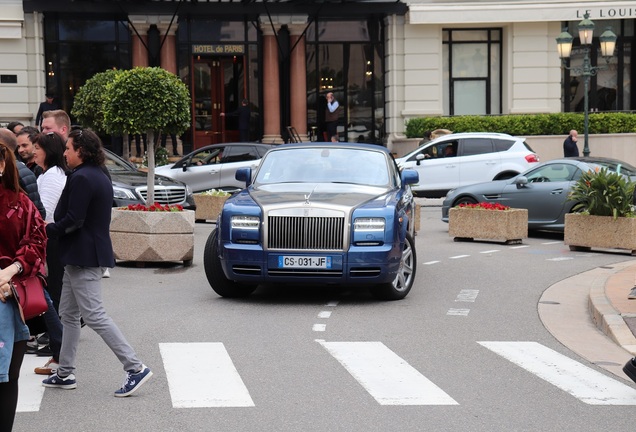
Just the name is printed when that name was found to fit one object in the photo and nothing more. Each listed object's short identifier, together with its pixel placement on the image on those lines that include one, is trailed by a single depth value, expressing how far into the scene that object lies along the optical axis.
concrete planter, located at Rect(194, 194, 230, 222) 22.05
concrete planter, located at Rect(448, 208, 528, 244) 18.34
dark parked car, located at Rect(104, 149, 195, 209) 19.00
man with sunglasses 9.51
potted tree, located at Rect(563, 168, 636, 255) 16.84
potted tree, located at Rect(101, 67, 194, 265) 17.84
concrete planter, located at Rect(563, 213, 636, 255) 16.81
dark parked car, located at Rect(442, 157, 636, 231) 19.14
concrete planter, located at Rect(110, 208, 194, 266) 15.13
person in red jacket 5.81
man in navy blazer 7.70
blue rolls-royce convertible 11.55
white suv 26.38
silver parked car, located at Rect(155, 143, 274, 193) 25.31
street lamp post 27.91
